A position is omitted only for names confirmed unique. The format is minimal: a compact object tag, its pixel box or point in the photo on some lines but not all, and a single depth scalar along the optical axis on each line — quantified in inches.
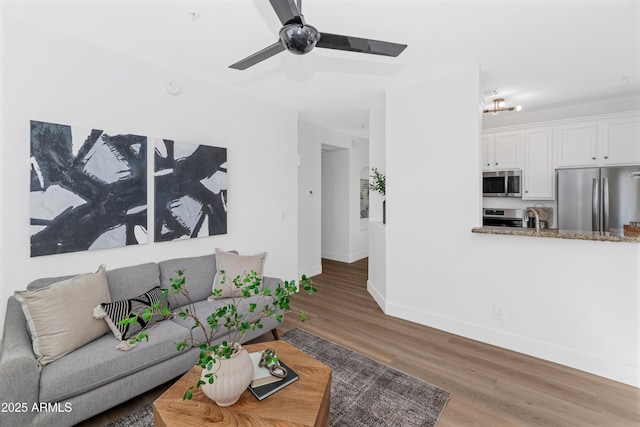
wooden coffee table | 47.5
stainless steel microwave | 175.6
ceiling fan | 56.4
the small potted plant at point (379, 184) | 150.0
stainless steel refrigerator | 142.4
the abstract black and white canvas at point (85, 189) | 82.8
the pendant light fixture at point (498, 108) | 142.4
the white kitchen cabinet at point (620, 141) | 143.7
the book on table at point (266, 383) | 53.3
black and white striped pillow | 72.7
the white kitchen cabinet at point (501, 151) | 176.2
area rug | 70.0
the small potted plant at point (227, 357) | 46.6
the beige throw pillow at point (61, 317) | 64.2
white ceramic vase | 48.2
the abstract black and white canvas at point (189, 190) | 108.8
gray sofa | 55.2
